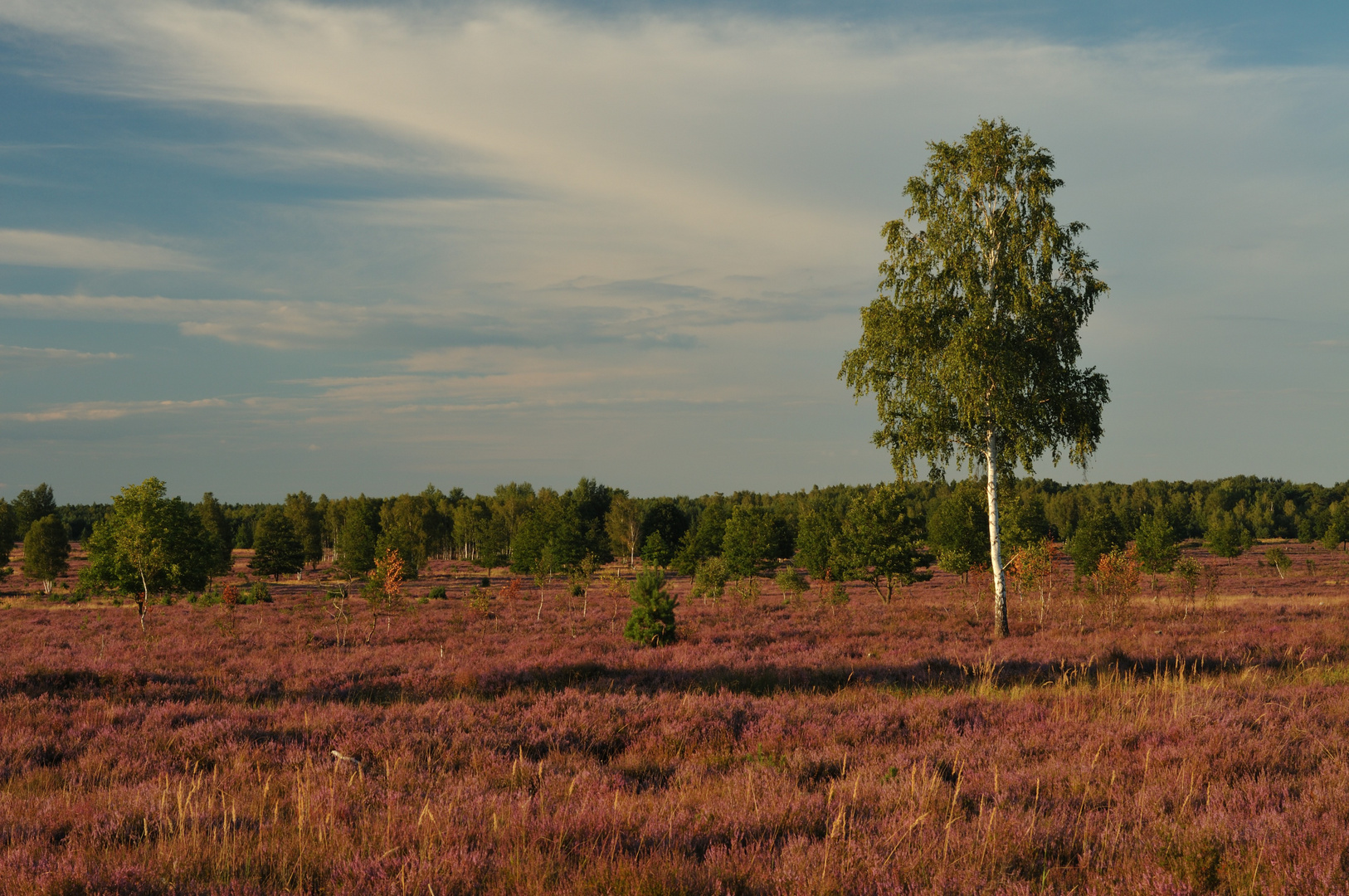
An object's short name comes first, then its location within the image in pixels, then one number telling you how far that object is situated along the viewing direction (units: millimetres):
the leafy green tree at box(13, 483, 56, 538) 119125
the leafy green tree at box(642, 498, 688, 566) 104312
